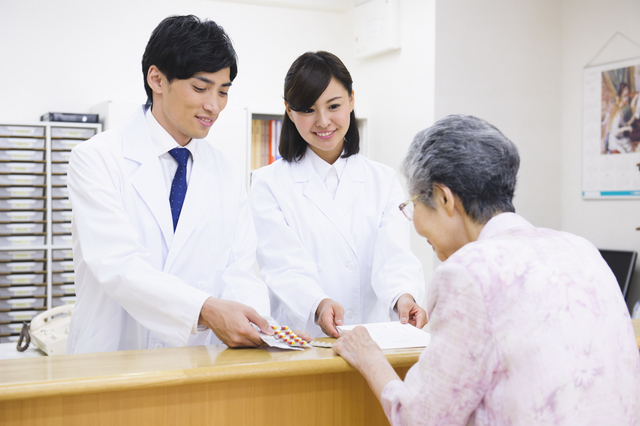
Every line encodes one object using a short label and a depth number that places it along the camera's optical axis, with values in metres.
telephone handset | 2.13
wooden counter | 1.01
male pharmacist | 1.30
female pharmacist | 1.79
